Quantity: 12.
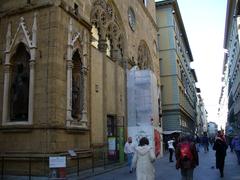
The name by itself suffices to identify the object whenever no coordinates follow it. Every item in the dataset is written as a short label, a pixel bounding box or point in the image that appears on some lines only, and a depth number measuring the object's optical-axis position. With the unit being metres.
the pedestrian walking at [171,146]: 24.22
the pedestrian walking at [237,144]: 19.52
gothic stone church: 15.41
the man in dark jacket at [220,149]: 15.58
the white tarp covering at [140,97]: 26.47
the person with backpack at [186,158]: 10.31
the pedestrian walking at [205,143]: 38.75
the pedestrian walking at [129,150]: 18.83
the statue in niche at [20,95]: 16.06
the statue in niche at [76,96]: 17.43
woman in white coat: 9.54
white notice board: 10.71
